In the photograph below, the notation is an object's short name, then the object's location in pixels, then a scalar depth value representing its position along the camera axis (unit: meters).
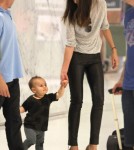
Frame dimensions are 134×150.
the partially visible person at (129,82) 4.34
